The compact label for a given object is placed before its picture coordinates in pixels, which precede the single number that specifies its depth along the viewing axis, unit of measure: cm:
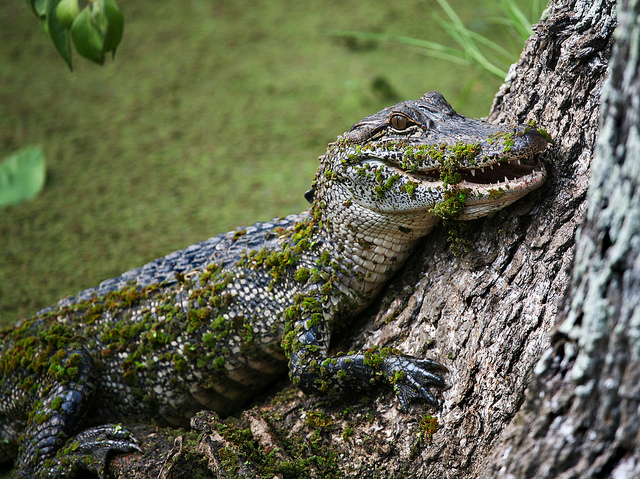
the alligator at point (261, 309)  370
